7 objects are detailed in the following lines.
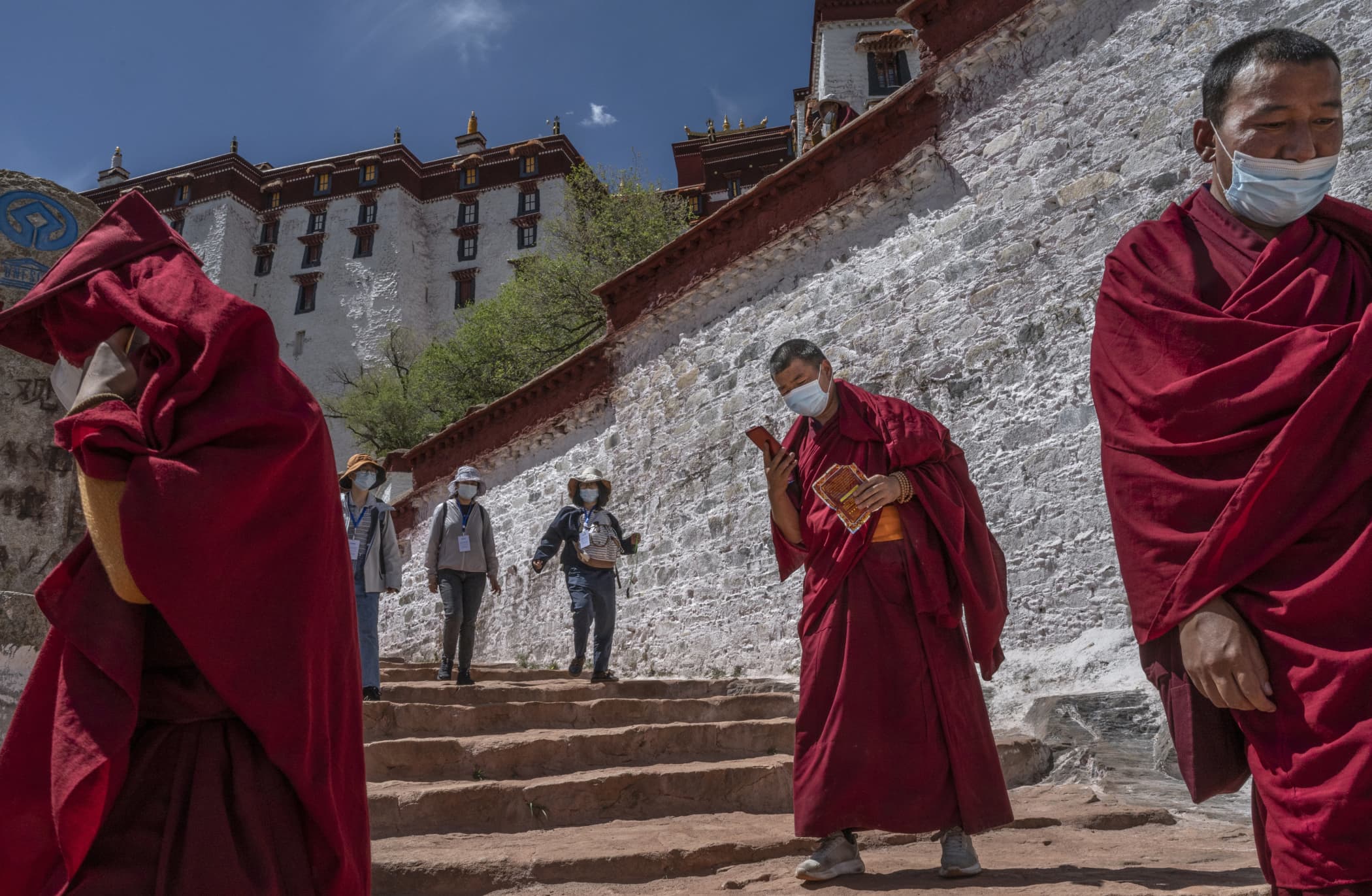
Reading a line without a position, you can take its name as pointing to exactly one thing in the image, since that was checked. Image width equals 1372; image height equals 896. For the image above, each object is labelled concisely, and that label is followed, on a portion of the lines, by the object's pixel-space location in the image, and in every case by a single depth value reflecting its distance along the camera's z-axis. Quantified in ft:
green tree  72.18
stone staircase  12.07
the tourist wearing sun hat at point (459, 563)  24.36
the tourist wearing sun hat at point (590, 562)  25.08
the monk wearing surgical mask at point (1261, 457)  4.97
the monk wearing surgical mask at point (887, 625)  10.55
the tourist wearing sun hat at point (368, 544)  20.07
